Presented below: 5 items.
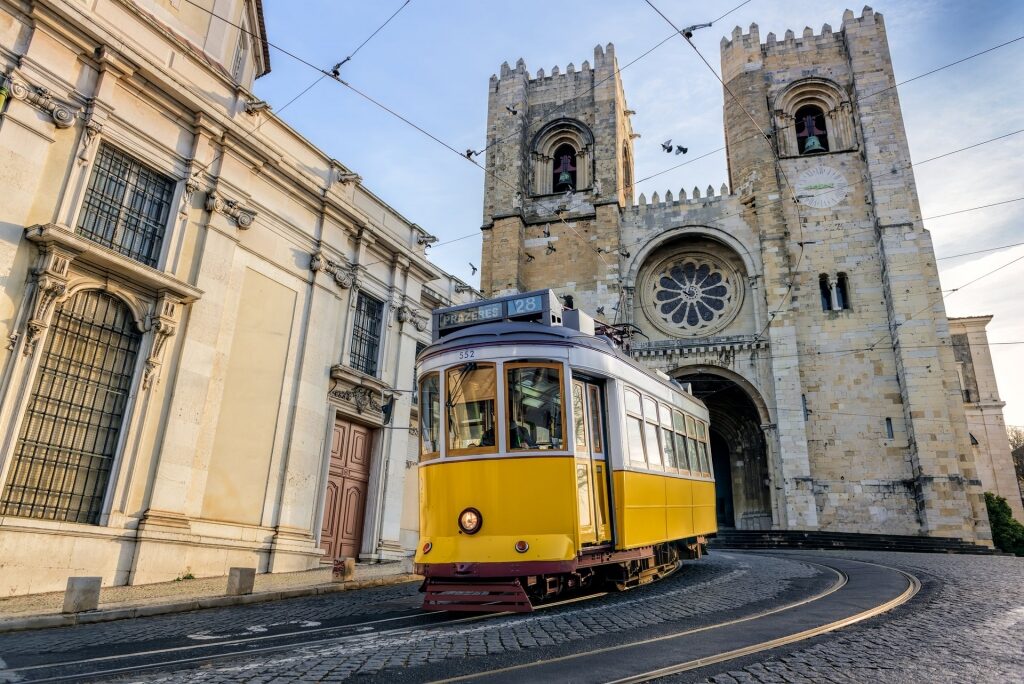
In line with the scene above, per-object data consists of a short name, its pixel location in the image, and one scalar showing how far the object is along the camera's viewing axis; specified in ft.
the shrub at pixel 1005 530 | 83.25
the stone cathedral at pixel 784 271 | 69.87
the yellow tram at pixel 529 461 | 20.11
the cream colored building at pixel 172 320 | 26.86
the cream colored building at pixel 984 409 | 112.78
